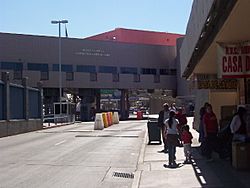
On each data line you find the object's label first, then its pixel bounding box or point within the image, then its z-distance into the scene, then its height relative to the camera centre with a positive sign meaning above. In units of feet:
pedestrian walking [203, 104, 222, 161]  33.26 -3.15
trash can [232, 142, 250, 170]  27.98 -4.39
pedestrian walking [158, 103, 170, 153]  40.53 -1.77
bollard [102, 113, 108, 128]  91.97 -4.47
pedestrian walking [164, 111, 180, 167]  31.79 -3.31
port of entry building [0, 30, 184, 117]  153.19 +18.44
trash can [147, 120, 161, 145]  49.27 -4.30
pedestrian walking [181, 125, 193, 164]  32.44 -3.78
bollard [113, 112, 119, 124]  110.03 -5.08
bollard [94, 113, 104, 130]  84.85 -4.72
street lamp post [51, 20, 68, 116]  143.25 +23.43
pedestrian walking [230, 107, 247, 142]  29.48 -2.24
